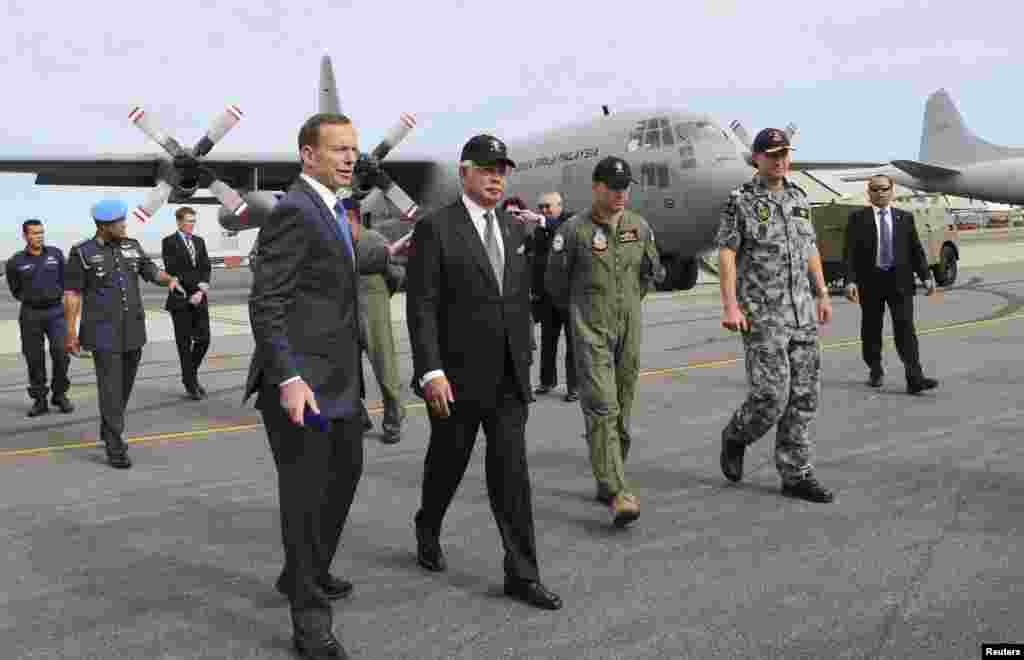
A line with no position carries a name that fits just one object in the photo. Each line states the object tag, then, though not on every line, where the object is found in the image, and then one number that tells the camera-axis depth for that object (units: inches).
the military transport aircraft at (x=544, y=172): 674.2
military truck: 834.2
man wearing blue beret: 263.4
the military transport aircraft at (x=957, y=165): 1475.1
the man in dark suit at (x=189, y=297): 373.7
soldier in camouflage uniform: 204.5
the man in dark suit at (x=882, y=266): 339.3
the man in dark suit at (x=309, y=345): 128.0
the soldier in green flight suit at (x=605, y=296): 193.0
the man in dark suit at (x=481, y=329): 151.2
